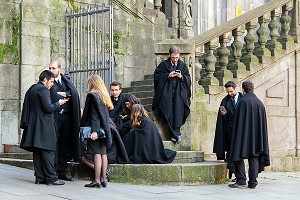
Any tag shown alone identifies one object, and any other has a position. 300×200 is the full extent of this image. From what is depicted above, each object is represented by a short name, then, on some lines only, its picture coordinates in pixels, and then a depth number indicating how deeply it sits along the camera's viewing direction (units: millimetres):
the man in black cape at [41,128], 10469
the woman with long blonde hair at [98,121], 10594
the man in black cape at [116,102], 12242
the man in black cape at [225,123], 12652
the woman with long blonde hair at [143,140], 11680
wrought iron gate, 14695
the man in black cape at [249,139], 11453
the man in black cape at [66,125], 11203
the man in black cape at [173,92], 12656
